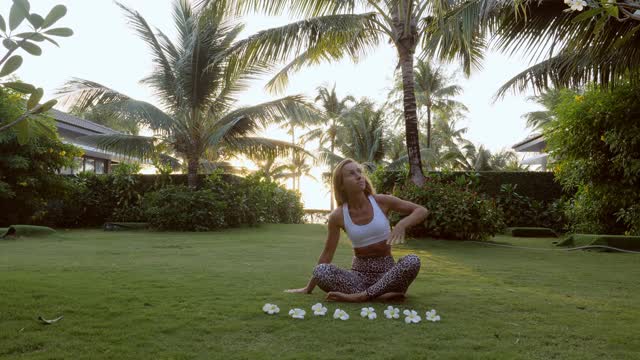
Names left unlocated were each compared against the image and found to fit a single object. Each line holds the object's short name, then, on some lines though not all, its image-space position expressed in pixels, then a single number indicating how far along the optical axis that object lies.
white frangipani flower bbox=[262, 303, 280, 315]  3.88
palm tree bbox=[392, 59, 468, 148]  37.12
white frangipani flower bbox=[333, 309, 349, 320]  3.71
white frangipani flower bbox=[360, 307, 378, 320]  3.75
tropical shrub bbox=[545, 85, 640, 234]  10.73
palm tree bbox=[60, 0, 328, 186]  16.44
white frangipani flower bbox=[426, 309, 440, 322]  3.71
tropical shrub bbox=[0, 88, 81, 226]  14.10
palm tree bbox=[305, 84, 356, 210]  41.31
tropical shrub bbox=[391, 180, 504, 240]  11.48
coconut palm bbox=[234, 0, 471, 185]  11.17
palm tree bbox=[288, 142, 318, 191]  47.41
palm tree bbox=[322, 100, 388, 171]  33.94
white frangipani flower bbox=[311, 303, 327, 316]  3.79
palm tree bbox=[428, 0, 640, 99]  8.06
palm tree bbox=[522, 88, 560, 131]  37.08
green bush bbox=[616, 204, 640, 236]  10.88
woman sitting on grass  4.29
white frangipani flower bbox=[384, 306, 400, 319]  3.76
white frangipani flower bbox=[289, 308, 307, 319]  3.73
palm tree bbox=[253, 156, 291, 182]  43.25
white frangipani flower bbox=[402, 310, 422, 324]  3.63
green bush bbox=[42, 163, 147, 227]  17.03
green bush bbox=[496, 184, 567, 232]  16.23
